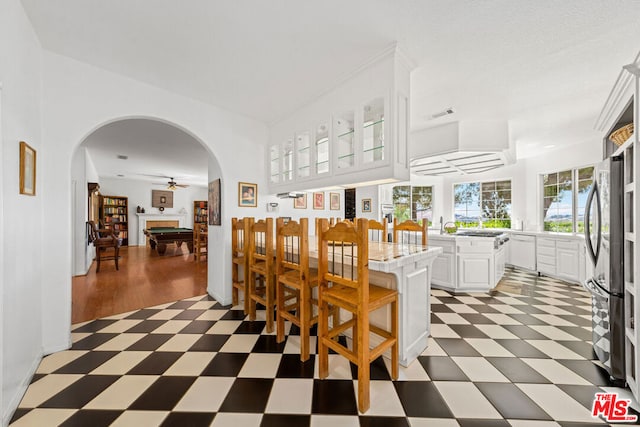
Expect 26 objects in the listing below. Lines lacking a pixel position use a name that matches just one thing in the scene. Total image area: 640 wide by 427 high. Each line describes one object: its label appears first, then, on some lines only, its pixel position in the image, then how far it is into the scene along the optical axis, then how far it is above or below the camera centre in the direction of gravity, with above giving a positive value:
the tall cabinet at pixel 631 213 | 1.45 +0.01
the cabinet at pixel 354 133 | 2.08 +0.87
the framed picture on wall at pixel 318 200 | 4.31 +0.28
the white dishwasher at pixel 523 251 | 4.62 -0.73
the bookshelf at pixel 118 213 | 8.26 +0.11
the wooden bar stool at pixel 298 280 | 1.88 -0.55
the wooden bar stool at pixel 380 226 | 2.96 -0.14
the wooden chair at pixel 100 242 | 4.87 -0.53
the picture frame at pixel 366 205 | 5.51 +0.23
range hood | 3.41 +1.03
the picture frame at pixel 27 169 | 1.57 +0.33
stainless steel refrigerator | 1.67 -0.37
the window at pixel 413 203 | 6.42 +0.32
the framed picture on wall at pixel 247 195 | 3.26 +0.29
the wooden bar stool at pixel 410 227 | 2.52 -0.13
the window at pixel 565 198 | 4.45 +0.32
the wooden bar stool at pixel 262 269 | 2.31 -0.54
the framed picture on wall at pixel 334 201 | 4.56 +0.27
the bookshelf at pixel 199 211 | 10.28 +0.21
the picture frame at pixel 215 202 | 3.24 +0.19
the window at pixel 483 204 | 5.68 +0.27
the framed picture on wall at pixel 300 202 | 3.97 +0.23
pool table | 6.22 -0.55
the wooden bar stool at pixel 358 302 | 1.46 -0.58
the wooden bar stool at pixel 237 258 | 2.67 -0.52
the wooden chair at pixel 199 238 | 5.78 -0.57
